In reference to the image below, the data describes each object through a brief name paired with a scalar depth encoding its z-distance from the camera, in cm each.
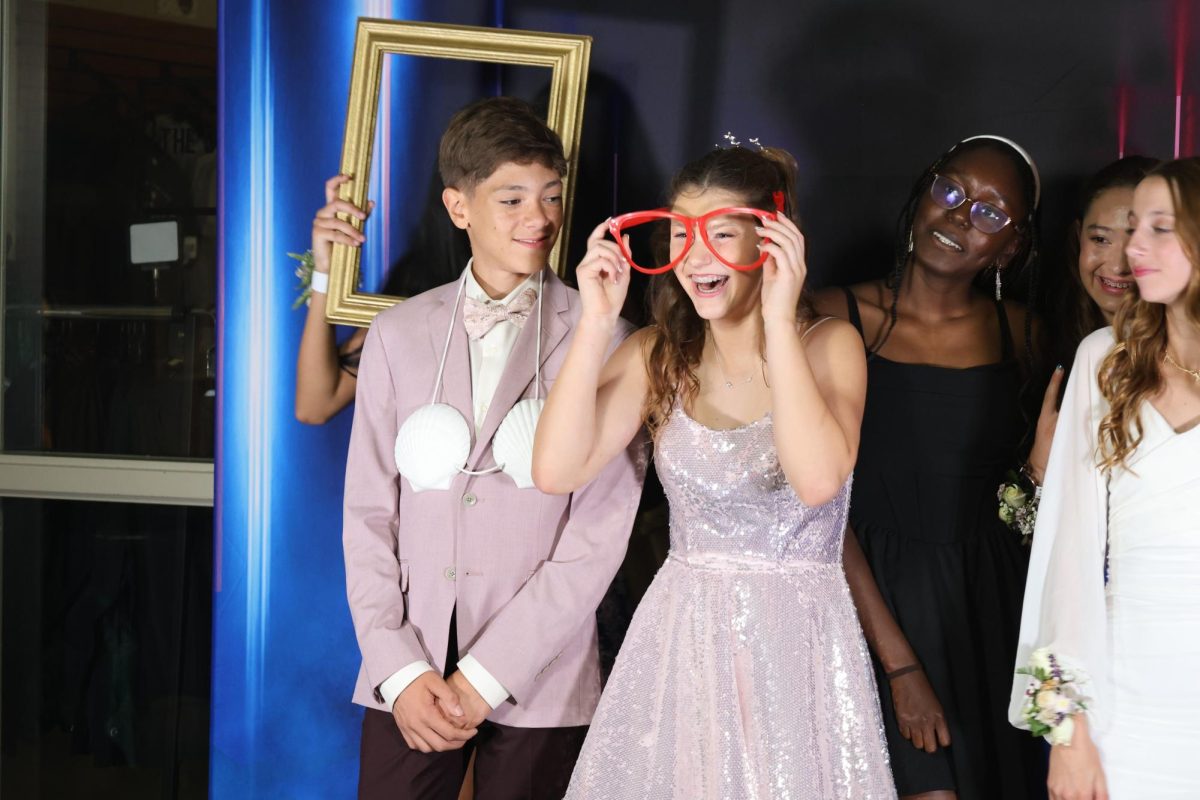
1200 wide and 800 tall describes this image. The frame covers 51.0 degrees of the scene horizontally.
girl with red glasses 213
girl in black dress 269
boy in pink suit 254
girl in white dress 205
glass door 385
